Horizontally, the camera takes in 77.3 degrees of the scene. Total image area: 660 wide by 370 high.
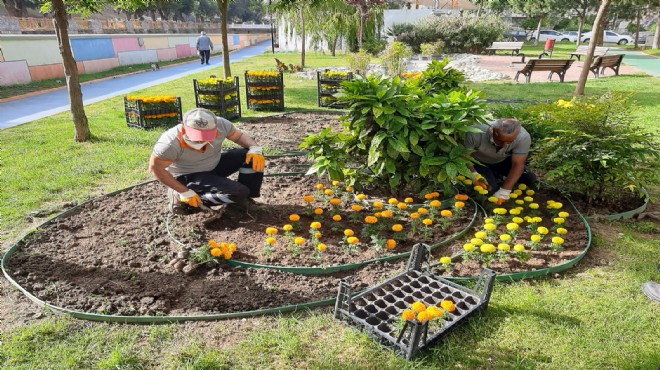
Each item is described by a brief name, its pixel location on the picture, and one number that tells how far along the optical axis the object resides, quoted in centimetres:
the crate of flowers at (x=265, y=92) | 945
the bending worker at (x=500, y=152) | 408
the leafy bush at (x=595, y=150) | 392
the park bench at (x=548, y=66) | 1337
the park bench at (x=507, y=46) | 2346
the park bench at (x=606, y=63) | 1415
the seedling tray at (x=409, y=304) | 240
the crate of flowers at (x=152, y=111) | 771
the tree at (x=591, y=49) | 923
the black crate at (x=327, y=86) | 997
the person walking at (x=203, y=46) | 2176
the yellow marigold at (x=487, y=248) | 307
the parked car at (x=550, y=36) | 4416
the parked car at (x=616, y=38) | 3847
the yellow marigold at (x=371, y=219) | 360
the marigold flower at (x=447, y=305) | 245
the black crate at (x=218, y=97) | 834
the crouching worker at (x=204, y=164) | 364
